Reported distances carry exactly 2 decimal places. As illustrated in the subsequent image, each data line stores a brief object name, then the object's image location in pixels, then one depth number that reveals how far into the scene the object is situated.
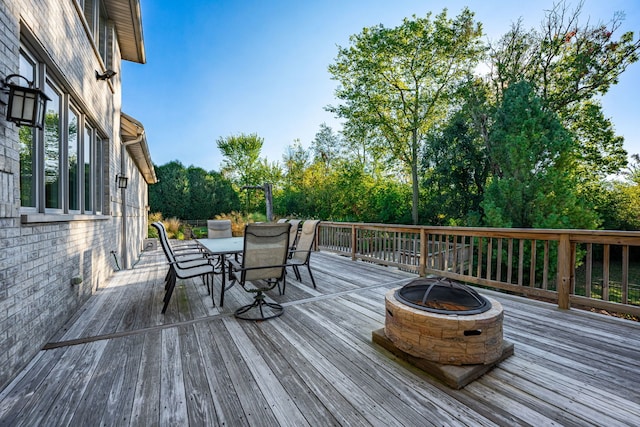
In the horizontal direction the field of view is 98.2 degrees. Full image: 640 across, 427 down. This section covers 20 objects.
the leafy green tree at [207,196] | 20.38
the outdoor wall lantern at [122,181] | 5.74
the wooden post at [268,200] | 11.48
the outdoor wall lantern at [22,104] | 1.98
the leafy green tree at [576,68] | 10.91
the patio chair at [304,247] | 4.39
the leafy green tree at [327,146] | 21.02
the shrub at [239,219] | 11.84
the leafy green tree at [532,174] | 8.69
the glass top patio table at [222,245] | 3.85
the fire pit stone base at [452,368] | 1.86
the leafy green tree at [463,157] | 12.42
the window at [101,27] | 4.34
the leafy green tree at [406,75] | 13.59
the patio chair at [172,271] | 3.29
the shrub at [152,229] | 12.23
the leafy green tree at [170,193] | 19.27
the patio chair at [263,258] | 3.10
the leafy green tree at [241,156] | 24.67
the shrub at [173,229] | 12.72
